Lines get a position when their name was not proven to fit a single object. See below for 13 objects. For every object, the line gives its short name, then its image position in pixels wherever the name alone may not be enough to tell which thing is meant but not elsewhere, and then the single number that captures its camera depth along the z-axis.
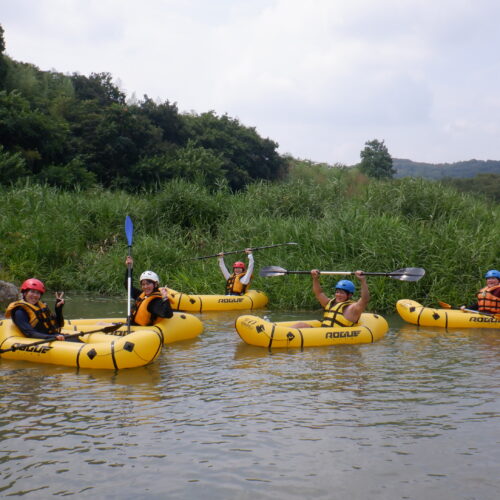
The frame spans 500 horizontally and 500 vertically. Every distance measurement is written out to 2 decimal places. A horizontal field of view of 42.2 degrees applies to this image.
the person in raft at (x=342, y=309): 7.26
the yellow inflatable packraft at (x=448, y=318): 8.35
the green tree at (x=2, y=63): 19.03
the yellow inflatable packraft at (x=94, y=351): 5.76
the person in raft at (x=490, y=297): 8.48
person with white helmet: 6.92
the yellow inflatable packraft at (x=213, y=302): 9.83
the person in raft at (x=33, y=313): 6.13
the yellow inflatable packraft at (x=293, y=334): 6.92
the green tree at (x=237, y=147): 22.38
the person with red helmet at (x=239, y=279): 10.34
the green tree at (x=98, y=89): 23.31
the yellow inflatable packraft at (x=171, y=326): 7.21
